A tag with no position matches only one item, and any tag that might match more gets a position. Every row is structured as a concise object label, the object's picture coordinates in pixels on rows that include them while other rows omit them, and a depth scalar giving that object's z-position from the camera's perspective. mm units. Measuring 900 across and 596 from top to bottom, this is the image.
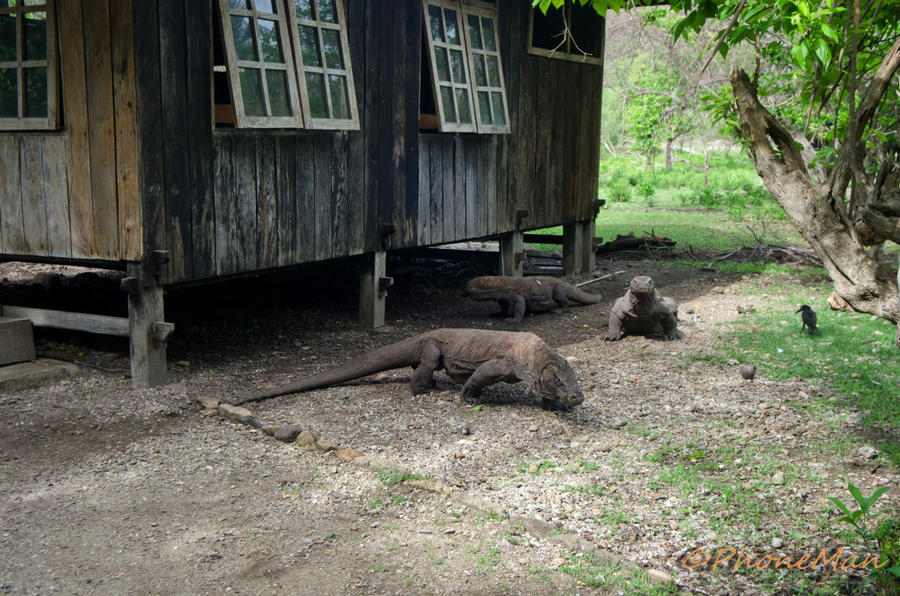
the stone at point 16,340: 7070
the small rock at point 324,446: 5523
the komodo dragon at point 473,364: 6215
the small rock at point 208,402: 6407
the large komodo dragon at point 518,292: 10562
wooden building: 6492
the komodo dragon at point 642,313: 8562
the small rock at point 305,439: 5629
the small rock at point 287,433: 5719
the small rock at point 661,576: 3851
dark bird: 8930
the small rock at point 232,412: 6191
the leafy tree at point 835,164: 4055
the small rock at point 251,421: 6012
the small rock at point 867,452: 5574
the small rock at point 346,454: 5363
